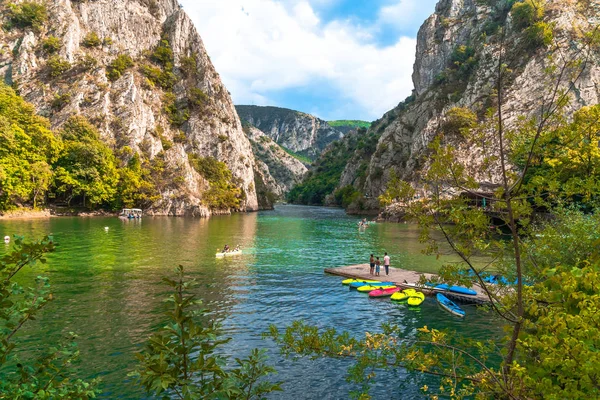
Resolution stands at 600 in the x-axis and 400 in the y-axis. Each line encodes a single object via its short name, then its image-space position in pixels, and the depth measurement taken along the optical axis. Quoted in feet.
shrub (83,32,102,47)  371.56
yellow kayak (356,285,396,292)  89.61
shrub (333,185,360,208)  455.71
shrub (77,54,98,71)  352.90
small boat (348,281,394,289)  92.97
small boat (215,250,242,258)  128.73
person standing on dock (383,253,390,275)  103.72
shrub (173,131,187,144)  411.75
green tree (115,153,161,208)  316.19
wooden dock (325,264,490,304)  82.74
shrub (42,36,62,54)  339.57
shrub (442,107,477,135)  293.64
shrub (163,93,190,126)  416.81
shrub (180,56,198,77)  449.89
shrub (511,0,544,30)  286.25
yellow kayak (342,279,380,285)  95.73
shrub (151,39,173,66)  429.79
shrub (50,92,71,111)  322.71
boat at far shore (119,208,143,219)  285.08
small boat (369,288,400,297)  86.16
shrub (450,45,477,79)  358.64
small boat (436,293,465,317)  73.00
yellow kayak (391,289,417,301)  83.42
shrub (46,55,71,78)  333.42
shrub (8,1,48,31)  336.08
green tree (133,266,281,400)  14.10
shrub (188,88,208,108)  441.68
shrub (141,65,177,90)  403.93
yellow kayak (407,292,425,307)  79.51
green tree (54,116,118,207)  285.84
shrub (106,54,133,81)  364.13
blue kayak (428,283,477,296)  83.87
